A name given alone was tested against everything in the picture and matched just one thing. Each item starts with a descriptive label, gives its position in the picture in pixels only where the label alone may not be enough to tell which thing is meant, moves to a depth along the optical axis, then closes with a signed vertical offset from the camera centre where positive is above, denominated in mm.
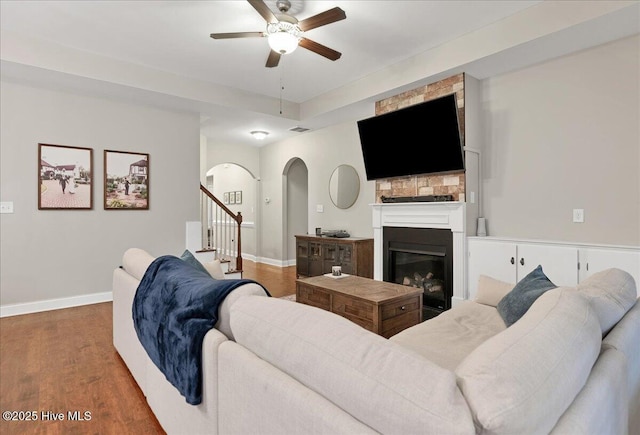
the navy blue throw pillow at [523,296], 1682 -403
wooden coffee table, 2504 -661
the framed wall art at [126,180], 4270 +502
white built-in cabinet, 2702 -375
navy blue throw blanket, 1254 -406
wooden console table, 4914 -565
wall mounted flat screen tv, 3574 +888
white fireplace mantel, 3588 -40
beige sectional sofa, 662 -368
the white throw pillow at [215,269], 2387 -357
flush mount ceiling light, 6098 +1530
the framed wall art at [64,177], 3863 +495
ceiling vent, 5967 +1581
